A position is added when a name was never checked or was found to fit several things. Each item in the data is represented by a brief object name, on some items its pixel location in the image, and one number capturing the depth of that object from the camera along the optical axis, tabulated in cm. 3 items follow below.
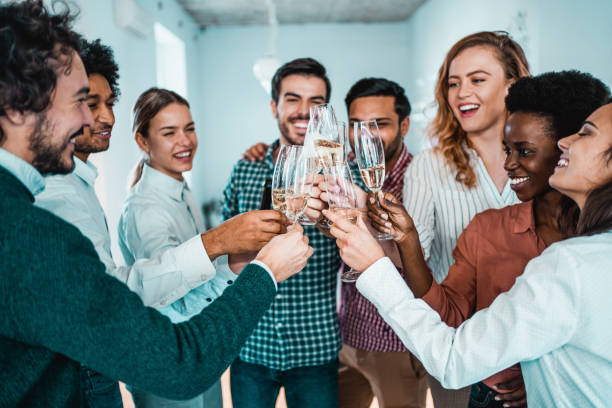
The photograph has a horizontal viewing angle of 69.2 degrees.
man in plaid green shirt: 186
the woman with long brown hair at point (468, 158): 179
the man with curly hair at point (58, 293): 75
